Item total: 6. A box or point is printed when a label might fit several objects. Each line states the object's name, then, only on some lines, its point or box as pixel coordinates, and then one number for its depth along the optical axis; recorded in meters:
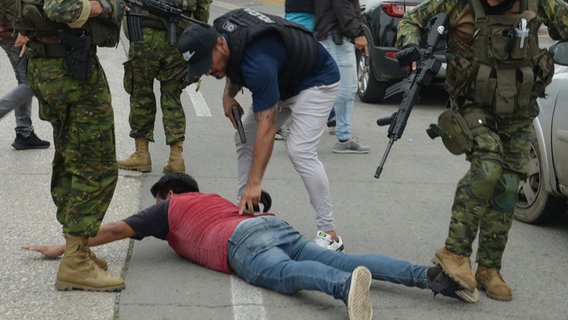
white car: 5.77
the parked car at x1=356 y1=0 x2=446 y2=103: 10.14
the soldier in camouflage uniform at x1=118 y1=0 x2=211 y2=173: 7.23
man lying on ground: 4.61
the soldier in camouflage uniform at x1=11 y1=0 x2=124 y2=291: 4.73
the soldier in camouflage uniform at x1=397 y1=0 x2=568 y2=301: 4.77
